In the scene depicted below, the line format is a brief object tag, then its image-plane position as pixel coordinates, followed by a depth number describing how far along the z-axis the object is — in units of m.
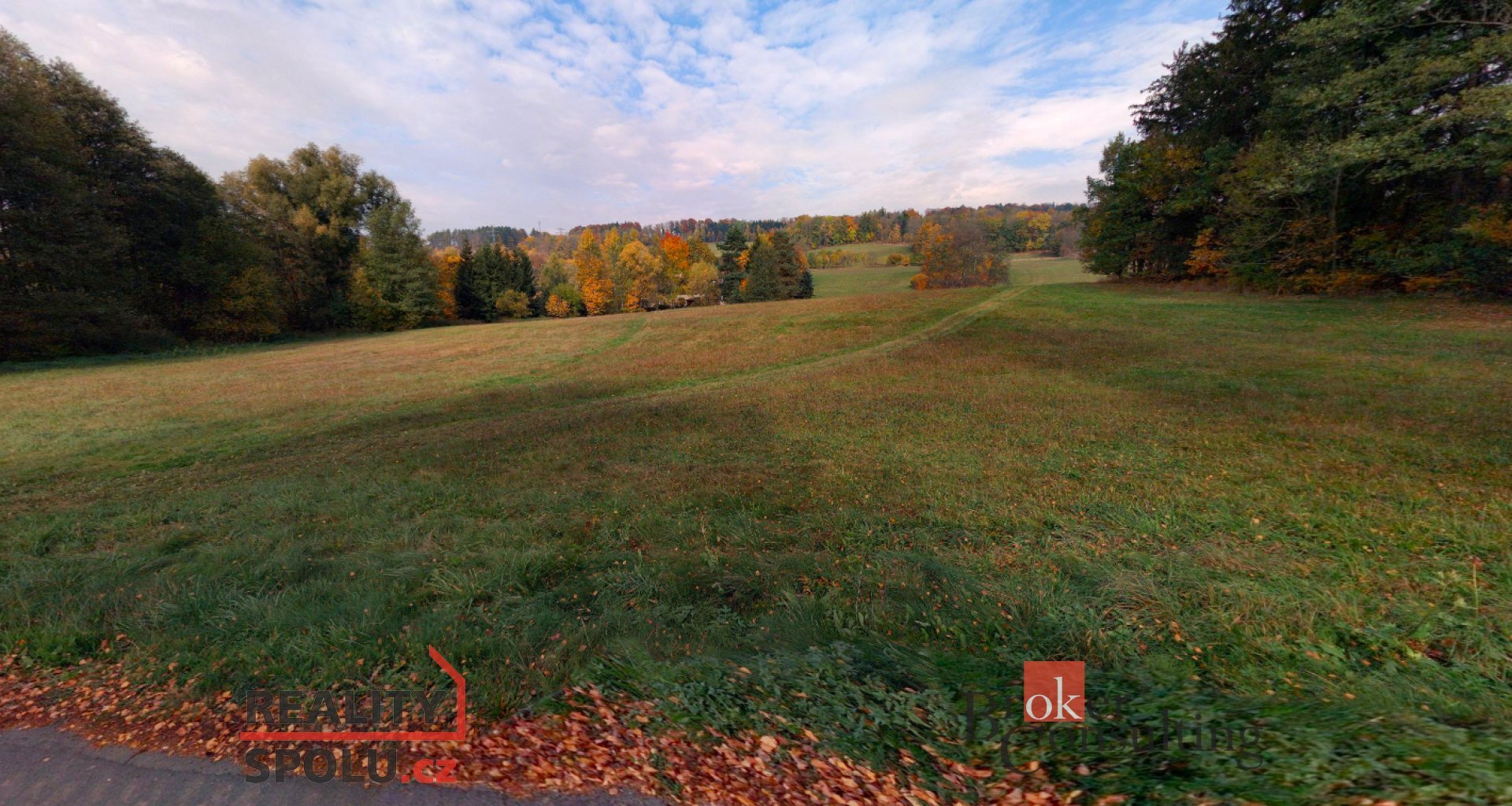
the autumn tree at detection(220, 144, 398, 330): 43.72
